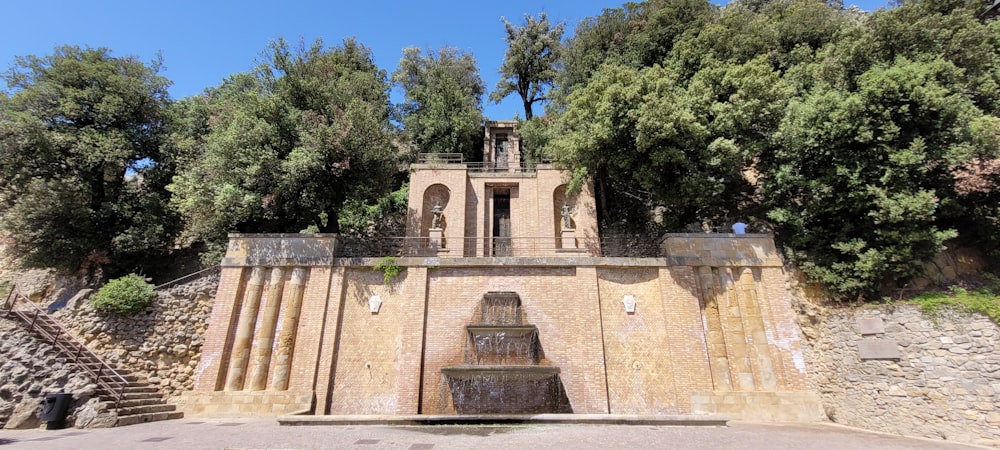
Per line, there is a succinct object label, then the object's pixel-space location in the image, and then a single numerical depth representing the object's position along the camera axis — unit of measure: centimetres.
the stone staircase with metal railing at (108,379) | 1091
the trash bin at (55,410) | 990
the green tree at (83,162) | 1492
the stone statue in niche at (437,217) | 1743
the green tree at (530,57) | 3183
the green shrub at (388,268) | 1390
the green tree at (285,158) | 1412
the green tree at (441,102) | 2630
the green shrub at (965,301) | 1001
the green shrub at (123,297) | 1254
